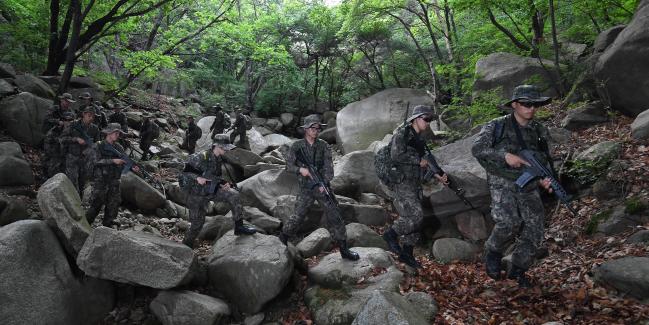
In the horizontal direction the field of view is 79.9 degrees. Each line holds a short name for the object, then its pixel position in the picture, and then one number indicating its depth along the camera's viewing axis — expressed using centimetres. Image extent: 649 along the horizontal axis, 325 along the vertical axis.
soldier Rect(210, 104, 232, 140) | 1638
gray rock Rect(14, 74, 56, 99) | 1309
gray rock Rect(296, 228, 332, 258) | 738
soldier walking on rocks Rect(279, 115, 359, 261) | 643
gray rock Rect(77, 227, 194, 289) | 574
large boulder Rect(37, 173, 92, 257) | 617
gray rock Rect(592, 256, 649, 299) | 440
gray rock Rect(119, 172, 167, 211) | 999
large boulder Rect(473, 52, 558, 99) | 1106
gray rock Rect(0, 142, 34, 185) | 957
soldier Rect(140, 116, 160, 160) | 1420
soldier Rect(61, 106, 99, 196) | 927
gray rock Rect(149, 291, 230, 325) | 572
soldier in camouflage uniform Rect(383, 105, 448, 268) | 608
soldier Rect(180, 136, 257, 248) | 707
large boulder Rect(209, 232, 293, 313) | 604
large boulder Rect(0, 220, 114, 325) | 542
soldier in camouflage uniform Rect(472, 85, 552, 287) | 500
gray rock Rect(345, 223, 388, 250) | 742
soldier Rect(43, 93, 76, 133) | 997
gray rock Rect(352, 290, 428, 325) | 396
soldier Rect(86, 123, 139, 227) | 805
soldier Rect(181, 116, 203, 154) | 1608
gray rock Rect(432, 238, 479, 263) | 687
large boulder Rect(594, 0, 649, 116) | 795
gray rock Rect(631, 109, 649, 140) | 704
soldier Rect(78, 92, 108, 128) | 1196
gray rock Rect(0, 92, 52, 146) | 1163
